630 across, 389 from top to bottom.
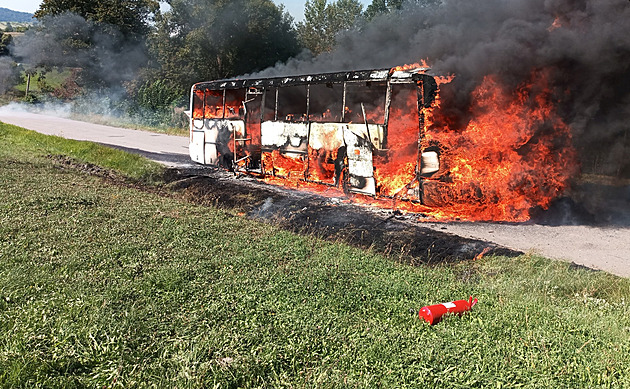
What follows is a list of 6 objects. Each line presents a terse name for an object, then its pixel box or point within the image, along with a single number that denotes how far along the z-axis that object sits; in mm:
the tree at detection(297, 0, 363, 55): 49594
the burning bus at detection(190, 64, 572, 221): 8688
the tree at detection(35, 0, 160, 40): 38812
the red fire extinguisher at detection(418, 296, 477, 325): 4139
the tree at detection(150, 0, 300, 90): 32625
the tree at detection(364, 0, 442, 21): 30588
